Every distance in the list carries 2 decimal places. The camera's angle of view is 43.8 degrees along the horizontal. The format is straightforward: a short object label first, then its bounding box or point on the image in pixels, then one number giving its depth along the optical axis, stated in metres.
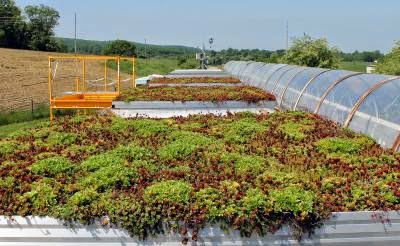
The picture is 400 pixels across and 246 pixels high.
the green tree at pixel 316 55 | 37.81
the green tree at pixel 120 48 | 100.50
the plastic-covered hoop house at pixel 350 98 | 7.93
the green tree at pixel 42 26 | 90.62
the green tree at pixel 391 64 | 34.09
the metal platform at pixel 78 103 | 16.41
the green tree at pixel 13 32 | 86.94
